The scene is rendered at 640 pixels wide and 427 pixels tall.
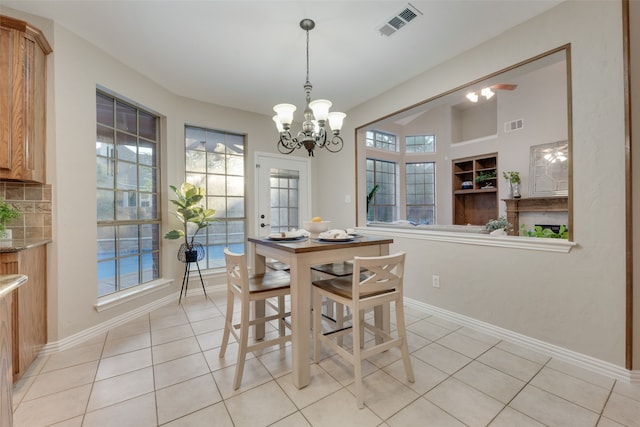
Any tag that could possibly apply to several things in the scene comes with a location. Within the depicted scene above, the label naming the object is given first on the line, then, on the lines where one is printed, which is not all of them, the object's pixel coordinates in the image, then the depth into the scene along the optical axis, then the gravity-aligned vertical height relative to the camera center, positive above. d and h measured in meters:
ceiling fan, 5.24 +2.47
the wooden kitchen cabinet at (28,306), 1.75 -0.66
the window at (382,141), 6.45 +1.75
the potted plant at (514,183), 5.23 +0.54
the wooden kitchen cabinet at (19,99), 1.87 +0.81
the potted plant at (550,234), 2.12 -0.19
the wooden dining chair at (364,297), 1.58 -0.55
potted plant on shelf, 5.92 +0.74
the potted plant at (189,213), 3.17 -0.01
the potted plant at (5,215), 1.88 -0.01
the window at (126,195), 2.73 +0.20
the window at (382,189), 6.49 +0.56
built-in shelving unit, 6.04 +0.48
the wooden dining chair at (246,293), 1.72 -0.56
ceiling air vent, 2.07 +1.53
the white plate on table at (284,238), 2.11 -0.21
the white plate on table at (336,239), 2.00 -0.20
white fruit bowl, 2.19 -0.12
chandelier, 2.10 +0.75
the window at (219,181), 3.79 +0.46
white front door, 4.19 +0.32
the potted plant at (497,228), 2.48 -0.17
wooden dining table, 1.71 -0.46
